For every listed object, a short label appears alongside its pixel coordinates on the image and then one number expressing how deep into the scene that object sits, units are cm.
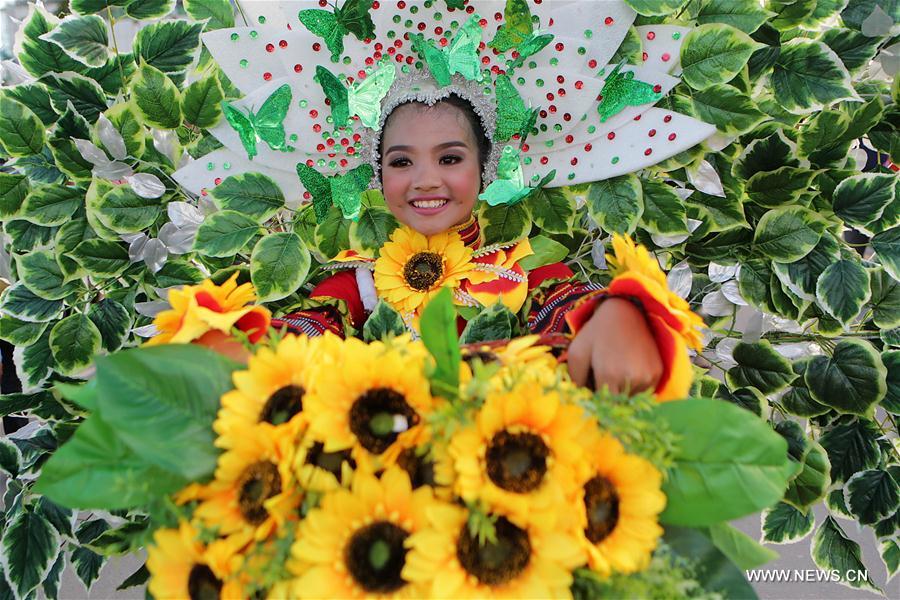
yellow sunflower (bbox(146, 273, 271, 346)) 75
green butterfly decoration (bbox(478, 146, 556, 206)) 115
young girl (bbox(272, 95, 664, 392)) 116
